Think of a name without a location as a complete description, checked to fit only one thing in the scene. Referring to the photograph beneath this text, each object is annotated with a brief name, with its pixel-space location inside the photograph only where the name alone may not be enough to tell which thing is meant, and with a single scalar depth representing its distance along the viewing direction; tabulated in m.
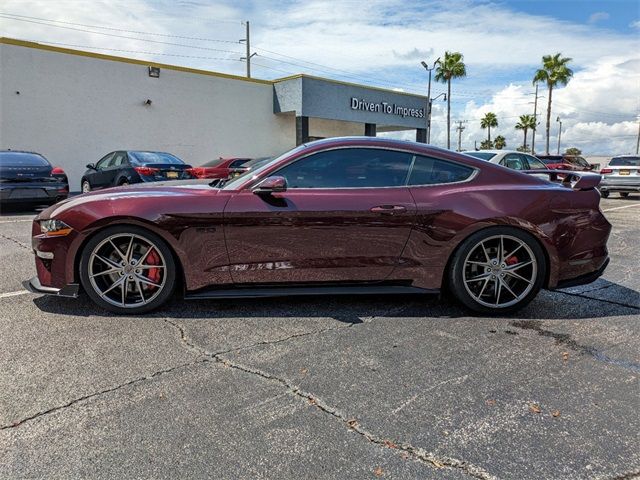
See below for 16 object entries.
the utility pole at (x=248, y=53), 35.97
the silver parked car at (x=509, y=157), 10.65
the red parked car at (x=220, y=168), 13.43
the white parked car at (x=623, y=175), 16.12
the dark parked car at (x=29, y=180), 9.21
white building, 15.80
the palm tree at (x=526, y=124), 67.62
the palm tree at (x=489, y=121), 71.75
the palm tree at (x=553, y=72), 41.62
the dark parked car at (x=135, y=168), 10.75
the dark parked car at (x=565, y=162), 17.91
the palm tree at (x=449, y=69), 40.34
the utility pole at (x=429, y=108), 28.90
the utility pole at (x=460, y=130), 72.00
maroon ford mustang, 3.61
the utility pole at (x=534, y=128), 63.51
